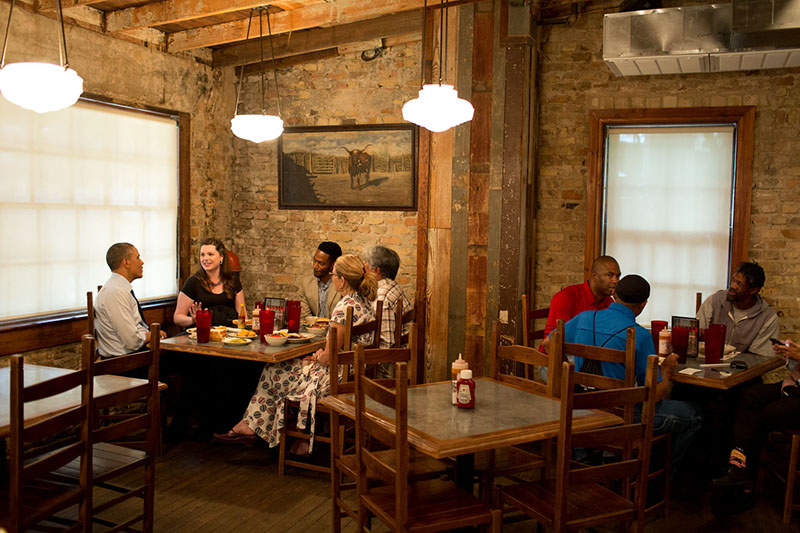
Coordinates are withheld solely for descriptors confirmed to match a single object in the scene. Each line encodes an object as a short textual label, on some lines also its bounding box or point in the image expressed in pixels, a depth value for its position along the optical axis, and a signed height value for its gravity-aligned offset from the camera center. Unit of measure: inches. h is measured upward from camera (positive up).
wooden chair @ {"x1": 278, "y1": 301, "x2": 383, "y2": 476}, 162.9 -50.8
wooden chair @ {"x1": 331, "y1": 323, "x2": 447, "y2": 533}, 122.1 -42.1
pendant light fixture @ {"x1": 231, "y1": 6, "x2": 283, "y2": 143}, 188.1 +25.7
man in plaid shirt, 178.4 -16.2
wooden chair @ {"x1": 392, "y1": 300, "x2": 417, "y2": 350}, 160.7 -24.1
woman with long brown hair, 210.2 -21.7
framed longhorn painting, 237.3 +19.6
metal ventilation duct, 161.9 +48.0
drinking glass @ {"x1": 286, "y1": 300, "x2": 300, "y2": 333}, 187.2 -25.6
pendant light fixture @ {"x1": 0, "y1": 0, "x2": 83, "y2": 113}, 126.8 +24.4
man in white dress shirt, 177.9 -23.9
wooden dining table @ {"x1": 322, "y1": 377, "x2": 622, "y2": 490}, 98.0 -30.4
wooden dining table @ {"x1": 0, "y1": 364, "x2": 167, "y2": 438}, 108.0 -30.6
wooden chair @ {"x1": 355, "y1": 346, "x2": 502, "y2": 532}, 97.1 -42.0
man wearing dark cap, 133.2 -22.1
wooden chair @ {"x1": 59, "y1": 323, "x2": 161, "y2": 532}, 113.6 -38.0
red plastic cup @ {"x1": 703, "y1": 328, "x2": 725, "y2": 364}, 160.7 -26.2
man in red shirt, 174.6 -17.3
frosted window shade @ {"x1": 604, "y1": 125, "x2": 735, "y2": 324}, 212.5 +6.2
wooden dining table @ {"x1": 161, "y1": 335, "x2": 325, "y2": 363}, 164.3 -31.2
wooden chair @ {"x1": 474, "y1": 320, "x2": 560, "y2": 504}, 125.9 -43.6
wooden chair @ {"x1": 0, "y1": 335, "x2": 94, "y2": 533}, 93.7 -35.0
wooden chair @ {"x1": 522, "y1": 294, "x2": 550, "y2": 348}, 186.7 -26.7
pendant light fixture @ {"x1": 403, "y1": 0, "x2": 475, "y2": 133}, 151.5 +25.6
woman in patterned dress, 170.7 -38.8
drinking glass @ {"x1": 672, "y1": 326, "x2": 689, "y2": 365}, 165.2 -26.6
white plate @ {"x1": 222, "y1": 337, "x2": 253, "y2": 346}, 175.2 -30.1
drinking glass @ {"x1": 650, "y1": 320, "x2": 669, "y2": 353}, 175.6 -24.6
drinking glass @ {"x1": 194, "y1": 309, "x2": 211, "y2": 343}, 175.3 -26.4
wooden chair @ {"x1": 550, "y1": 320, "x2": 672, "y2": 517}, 122.6 -23.5
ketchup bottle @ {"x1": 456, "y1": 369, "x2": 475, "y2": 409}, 114.3 -27.4
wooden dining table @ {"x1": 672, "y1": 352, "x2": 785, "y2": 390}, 144.4 -31.2
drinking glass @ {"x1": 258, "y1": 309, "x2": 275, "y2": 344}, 178.9 -25.9
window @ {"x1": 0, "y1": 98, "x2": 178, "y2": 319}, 181.2 +5.1
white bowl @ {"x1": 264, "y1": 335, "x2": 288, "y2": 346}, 171.8 -29.5
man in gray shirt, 177.0 -21.6
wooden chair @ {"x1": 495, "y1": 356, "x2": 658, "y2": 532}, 99.3 -36.8
